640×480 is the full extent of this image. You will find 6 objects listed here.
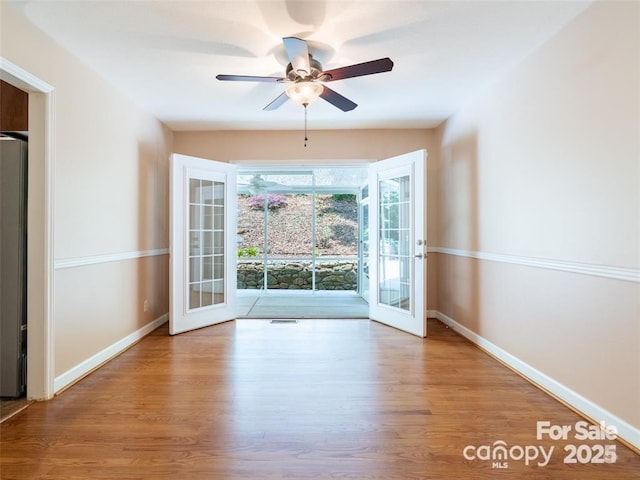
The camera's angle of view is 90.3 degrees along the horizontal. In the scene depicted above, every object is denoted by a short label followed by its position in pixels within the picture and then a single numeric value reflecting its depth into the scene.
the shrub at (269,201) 7.32
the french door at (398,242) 3.42
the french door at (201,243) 3.50
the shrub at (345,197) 7.19
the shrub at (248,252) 7.31
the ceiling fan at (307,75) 1.99
